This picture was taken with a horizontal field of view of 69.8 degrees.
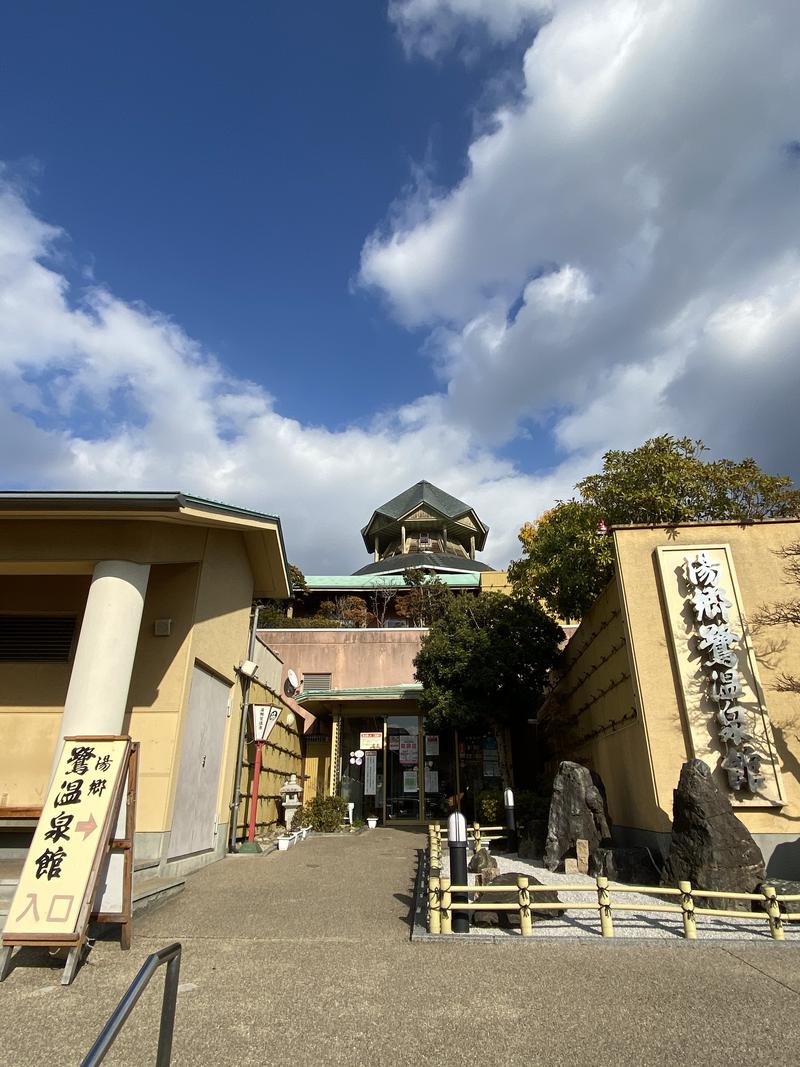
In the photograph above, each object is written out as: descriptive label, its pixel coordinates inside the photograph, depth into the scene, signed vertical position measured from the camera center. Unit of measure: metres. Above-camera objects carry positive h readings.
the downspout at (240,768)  10.24 +0.11
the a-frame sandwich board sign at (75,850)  4.34 -0.57
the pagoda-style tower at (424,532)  37.03 +15.85
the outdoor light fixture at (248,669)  10.92 +1.87
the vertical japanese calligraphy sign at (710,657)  7.89 +1.57
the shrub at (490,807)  12.79 -0.69
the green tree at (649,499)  11.95 +5.40
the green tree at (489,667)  14.53 +2.57
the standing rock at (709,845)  6.48 -0.77
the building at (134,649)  6.91 +1.64
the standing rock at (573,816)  8.73 -0.60
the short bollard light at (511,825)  10.83 -0.91
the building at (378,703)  16.22 +1.94
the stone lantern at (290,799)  13.13 -0.54
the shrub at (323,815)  13.85 -0.92
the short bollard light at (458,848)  5.77 -0.69
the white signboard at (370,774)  16.38 +0.00
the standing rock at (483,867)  7.27 -1.19
